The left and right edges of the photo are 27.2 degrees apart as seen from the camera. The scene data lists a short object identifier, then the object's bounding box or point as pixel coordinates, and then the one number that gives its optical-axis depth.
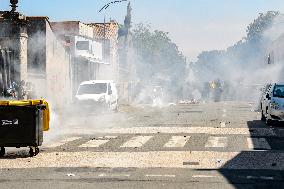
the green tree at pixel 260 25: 134.88
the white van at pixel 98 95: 29.03
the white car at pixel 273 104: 21.00
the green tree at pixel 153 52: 142.62
